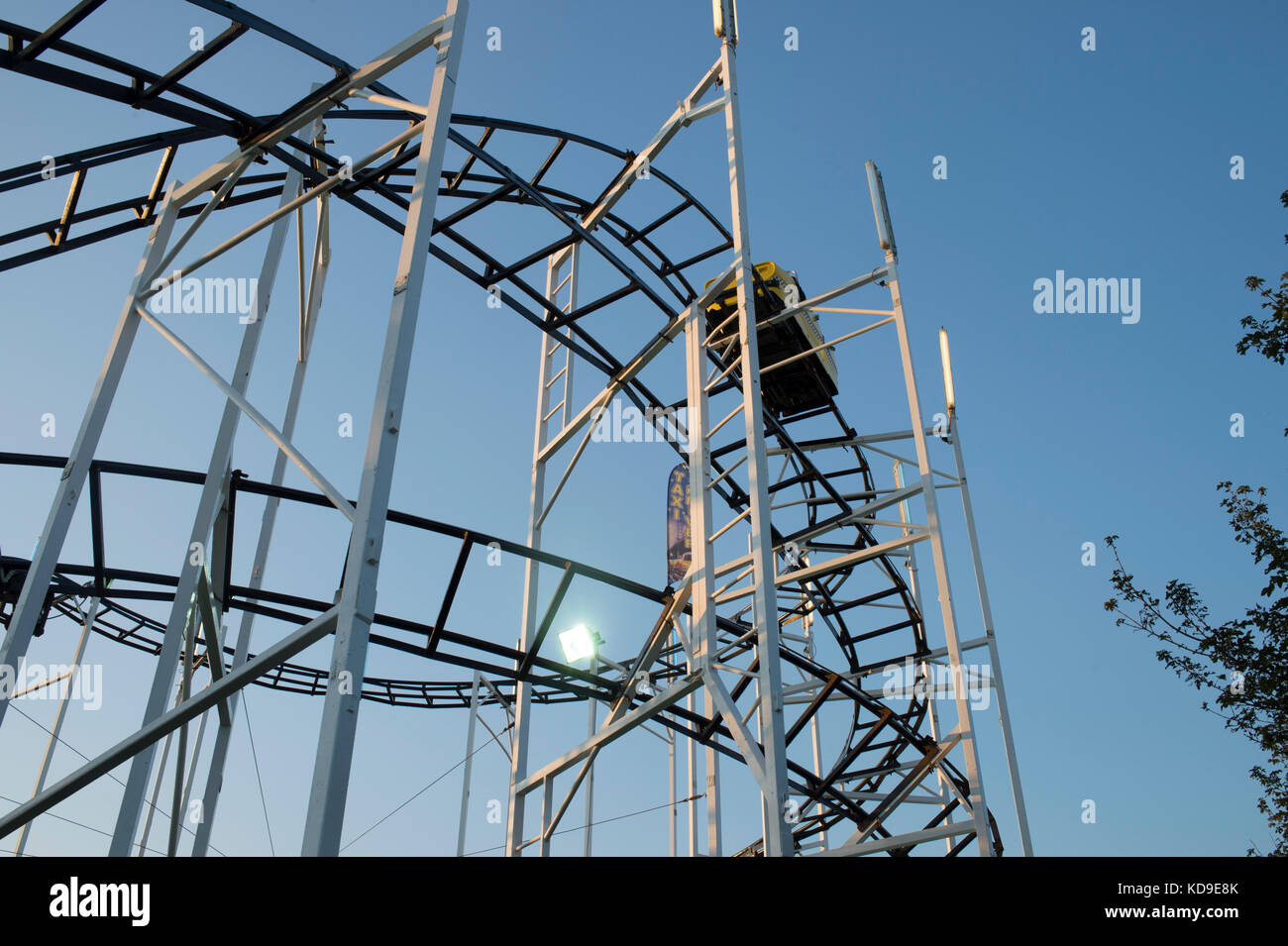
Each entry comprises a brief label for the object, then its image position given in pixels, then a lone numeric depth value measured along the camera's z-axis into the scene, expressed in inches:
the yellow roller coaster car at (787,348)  609.9
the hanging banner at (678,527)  484.1
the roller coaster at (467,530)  225.9
